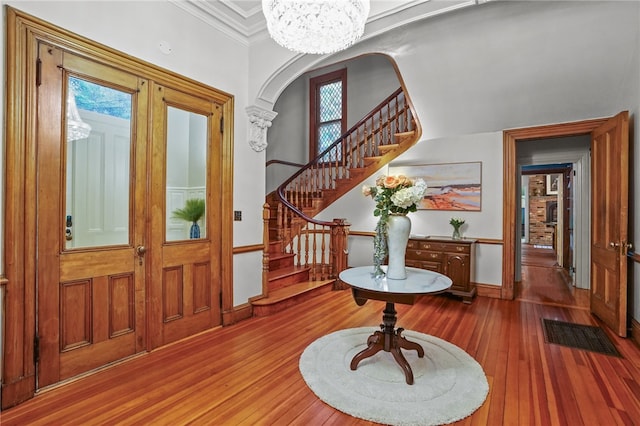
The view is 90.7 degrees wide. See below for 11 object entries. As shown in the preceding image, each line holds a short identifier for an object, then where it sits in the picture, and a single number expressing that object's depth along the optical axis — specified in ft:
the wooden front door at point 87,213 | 7.13
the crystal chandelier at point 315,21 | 6.67
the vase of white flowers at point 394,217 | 7.47
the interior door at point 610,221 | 10.38
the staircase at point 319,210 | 14.11
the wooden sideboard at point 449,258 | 14.42
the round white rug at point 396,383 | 6.31
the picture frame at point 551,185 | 37.68
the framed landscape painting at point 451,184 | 15.71
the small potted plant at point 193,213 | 10.06
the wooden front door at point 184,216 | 9.23
